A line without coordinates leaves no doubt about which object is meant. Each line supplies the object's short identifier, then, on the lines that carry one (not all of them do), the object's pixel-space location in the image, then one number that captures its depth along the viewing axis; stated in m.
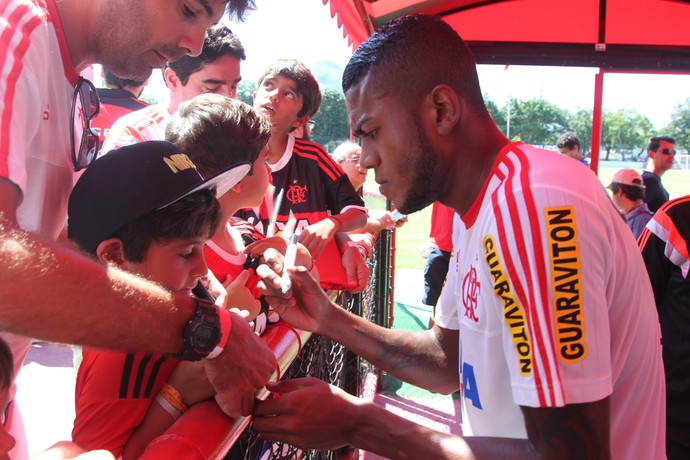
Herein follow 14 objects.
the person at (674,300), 2.84
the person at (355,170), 5.28
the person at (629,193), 6.03
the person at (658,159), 7.45
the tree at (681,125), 22.76
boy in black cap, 1.48
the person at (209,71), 3.36
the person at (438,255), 6.34
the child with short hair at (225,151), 2.39
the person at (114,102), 3.67
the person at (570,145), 10.01
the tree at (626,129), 35.60
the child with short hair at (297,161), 3.64
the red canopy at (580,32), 5.36
